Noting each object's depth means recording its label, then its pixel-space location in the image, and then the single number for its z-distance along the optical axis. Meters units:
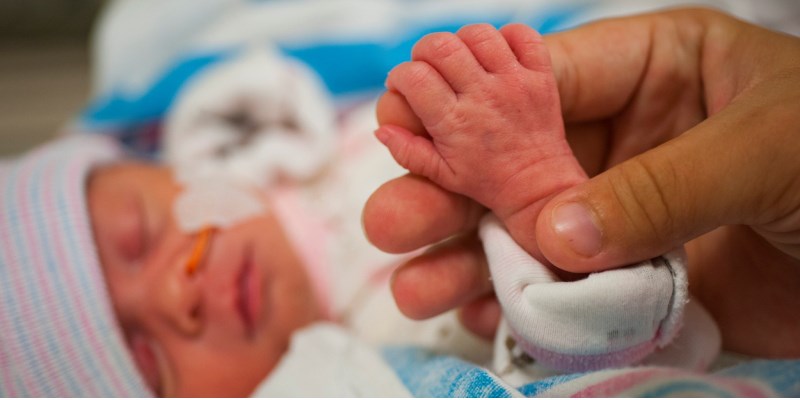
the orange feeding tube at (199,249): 0.33
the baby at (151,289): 0.32
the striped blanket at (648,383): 0.22
